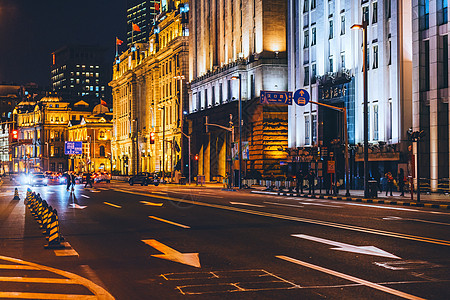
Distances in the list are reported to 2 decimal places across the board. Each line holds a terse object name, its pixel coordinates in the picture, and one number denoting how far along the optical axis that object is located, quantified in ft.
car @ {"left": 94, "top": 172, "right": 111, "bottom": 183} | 284.61
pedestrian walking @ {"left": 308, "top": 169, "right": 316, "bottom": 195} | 128.77
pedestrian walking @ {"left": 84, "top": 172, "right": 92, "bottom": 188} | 193.77
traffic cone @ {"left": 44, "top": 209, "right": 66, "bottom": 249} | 45.21
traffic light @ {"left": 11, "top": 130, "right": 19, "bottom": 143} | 126.00
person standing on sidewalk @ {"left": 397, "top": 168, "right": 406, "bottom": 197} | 114.16
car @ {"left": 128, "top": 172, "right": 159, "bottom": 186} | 231.07
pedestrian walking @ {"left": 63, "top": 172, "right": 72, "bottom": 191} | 160.74
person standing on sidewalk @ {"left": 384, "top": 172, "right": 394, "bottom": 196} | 118.03
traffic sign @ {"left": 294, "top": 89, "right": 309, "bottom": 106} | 140.26
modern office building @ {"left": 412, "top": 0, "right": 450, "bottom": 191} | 126.93
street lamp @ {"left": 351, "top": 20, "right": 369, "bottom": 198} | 111.04
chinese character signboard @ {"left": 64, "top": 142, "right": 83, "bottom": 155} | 328.70
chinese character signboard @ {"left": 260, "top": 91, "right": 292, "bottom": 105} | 157.69
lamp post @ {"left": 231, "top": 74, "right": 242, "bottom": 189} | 175.63
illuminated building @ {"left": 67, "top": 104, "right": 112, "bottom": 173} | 510.99
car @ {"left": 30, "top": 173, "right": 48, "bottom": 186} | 221.87
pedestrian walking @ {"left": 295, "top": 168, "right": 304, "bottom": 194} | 132.75
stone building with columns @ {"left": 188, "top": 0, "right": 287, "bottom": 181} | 211.00
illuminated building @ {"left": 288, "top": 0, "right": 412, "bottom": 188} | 139.44
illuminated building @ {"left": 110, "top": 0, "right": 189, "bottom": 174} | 308.60
